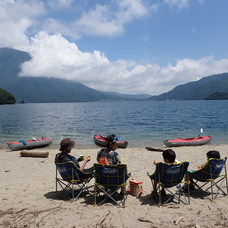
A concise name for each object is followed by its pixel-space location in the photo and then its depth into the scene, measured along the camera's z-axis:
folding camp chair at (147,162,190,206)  5.84
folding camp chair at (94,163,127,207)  5.84
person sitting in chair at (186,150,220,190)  6.39
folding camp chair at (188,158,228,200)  6.21
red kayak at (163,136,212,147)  19.36
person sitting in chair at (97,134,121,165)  6.32
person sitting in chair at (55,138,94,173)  6.23
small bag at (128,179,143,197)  6.82
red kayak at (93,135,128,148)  19.03
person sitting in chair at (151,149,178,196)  6.00
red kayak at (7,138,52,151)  18.14
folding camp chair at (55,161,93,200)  6.15
